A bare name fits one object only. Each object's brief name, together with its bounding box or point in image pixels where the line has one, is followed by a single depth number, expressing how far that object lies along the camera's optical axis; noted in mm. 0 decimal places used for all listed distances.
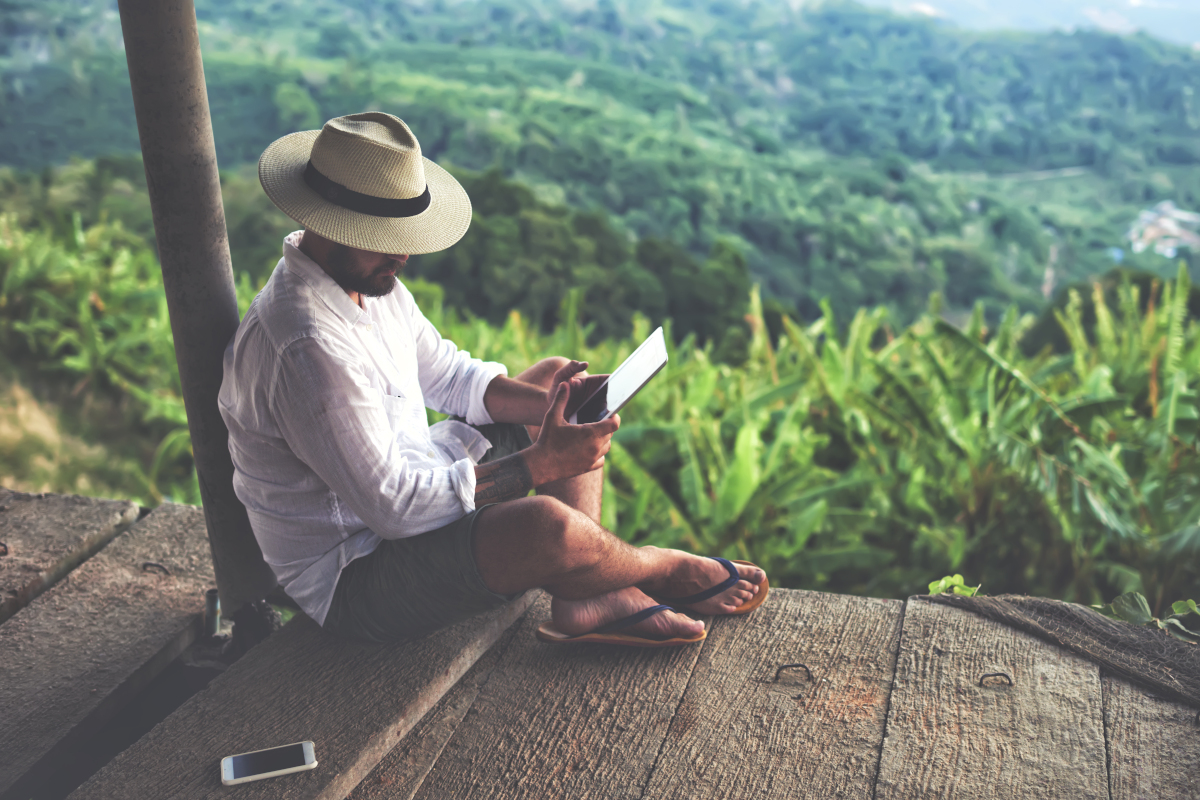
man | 1593
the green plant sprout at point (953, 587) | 2107
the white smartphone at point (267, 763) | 1456
